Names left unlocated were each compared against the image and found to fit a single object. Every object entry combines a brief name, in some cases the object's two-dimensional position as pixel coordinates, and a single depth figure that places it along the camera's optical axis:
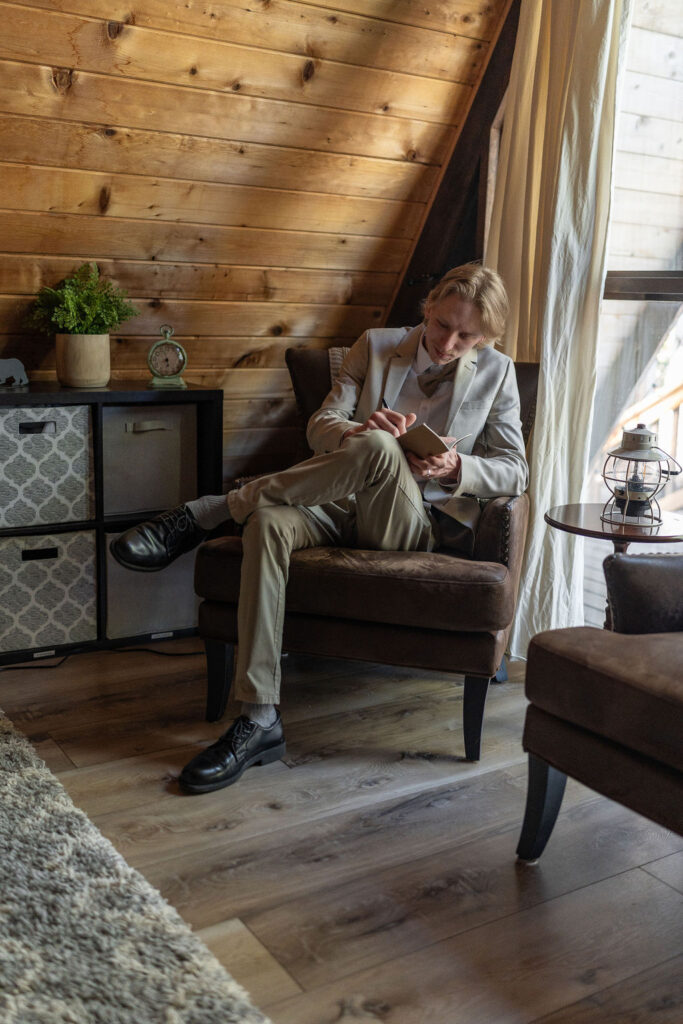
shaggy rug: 1.38
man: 2.17
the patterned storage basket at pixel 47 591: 2.71
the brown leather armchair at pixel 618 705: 1.53
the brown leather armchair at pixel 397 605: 2.19
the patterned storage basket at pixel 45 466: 2.64
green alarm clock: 2.91
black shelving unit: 2.67
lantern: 2.25
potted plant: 2.70
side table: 2.18
